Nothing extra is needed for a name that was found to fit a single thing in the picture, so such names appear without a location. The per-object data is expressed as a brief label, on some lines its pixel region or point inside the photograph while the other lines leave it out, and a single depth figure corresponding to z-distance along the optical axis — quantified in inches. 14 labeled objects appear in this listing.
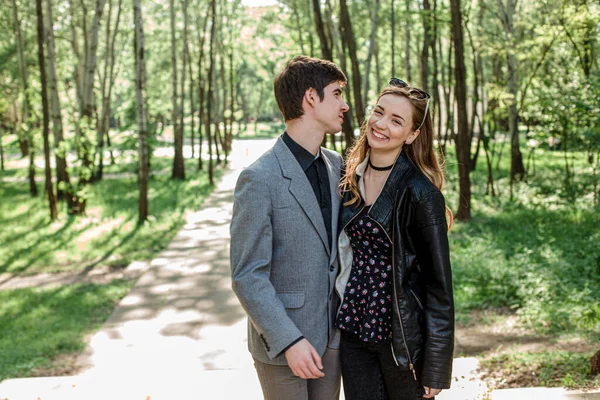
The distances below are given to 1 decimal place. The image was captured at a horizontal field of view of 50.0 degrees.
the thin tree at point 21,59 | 757.0
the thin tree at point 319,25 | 420.2
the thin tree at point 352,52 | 422.3
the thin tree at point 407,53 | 991.4
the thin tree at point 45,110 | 508.4
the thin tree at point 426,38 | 516.6
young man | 93.2
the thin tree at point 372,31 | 619.2
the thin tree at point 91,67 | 598.2
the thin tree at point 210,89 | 804.0
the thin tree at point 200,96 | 883.7
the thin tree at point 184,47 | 859.4
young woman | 94.9
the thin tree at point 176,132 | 850.6
